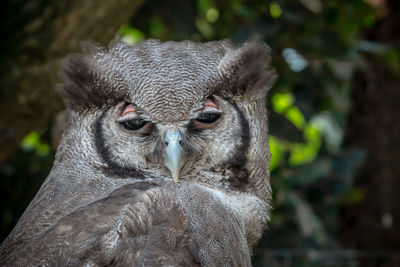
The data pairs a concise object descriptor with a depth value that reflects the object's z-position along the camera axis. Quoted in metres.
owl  3.82
